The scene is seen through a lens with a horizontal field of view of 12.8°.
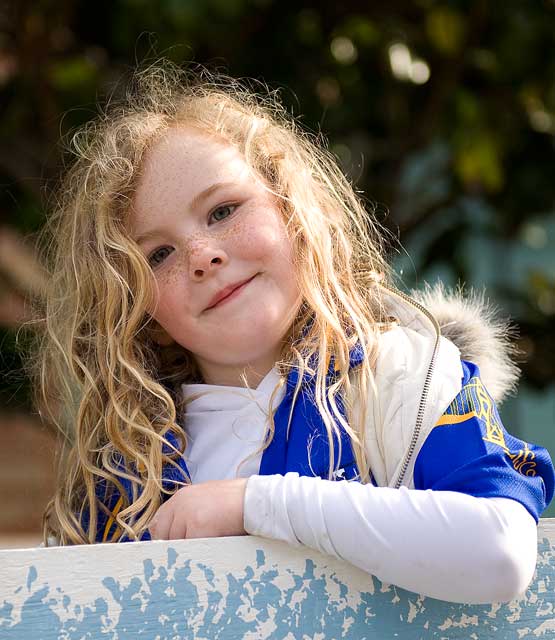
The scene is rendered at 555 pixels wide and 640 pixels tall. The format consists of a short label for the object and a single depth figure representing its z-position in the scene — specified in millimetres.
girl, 1481
